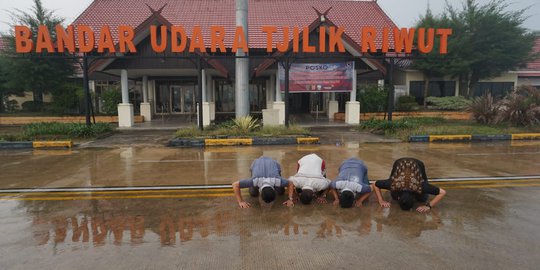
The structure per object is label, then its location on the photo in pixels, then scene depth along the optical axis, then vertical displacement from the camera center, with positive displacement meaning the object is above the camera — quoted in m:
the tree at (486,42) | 22.62 +3.99
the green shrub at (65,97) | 22.73 +0.47
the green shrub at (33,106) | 25.22 -0.12
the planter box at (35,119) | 21.77 -0.91
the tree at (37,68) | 21.09 +2.19
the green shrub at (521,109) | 16.38 -0.26
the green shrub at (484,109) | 17.44 -0.29
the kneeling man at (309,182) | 5.87 -1.31
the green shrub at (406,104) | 23.00 -0.03
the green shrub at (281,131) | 14.29 -1.11
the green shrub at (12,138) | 13.42 -1.28
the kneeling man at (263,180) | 5.75 -1.25
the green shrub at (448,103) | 22.30 +0.03
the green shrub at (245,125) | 14.65 -0.88
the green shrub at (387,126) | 15.92 -1.02
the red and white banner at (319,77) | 19.14 +1.47
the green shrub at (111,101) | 22.84 +0.21
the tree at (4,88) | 21.50 +1.12
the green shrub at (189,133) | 14.12 -1.18
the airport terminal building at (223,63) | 19.48 +2.26
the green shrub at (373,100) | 22.88 +0.24
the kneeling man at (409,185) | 5.65 -1.32
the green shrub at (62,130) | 14.28 -1.07
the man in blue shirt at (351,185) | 5.71 -1.34
